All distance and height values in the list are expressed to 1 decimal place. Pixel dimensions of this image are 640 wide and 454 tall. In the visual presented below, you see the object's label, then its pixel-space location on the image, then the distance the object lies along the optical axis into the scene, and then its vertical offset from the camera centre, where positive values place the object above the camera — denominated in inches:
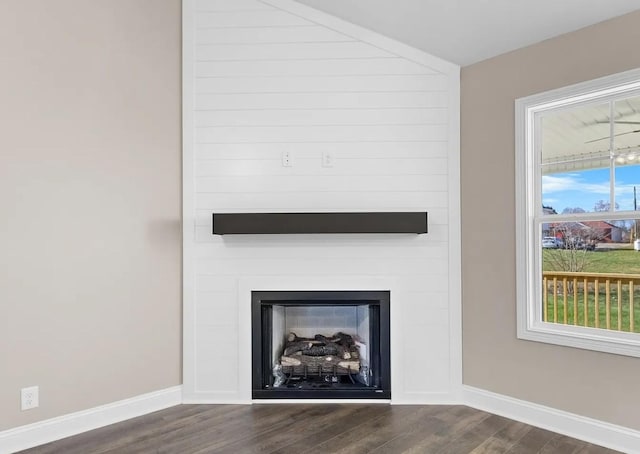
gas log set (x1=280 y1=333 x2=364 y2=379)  126.2 -37.3
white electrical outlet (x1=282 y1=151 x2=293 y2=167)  121.9 +21.5
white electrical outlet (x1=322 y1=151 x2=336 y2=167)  121.6 +21.5
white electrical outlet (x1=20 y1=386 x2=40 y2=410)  94.0 -36.0
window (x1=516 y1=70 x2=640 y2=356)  97.7 +4.3
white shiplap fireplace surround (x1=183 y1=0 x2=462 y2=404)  121.3 +22.4
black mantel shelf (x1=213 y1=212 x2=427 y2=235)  114.0 +3.1
